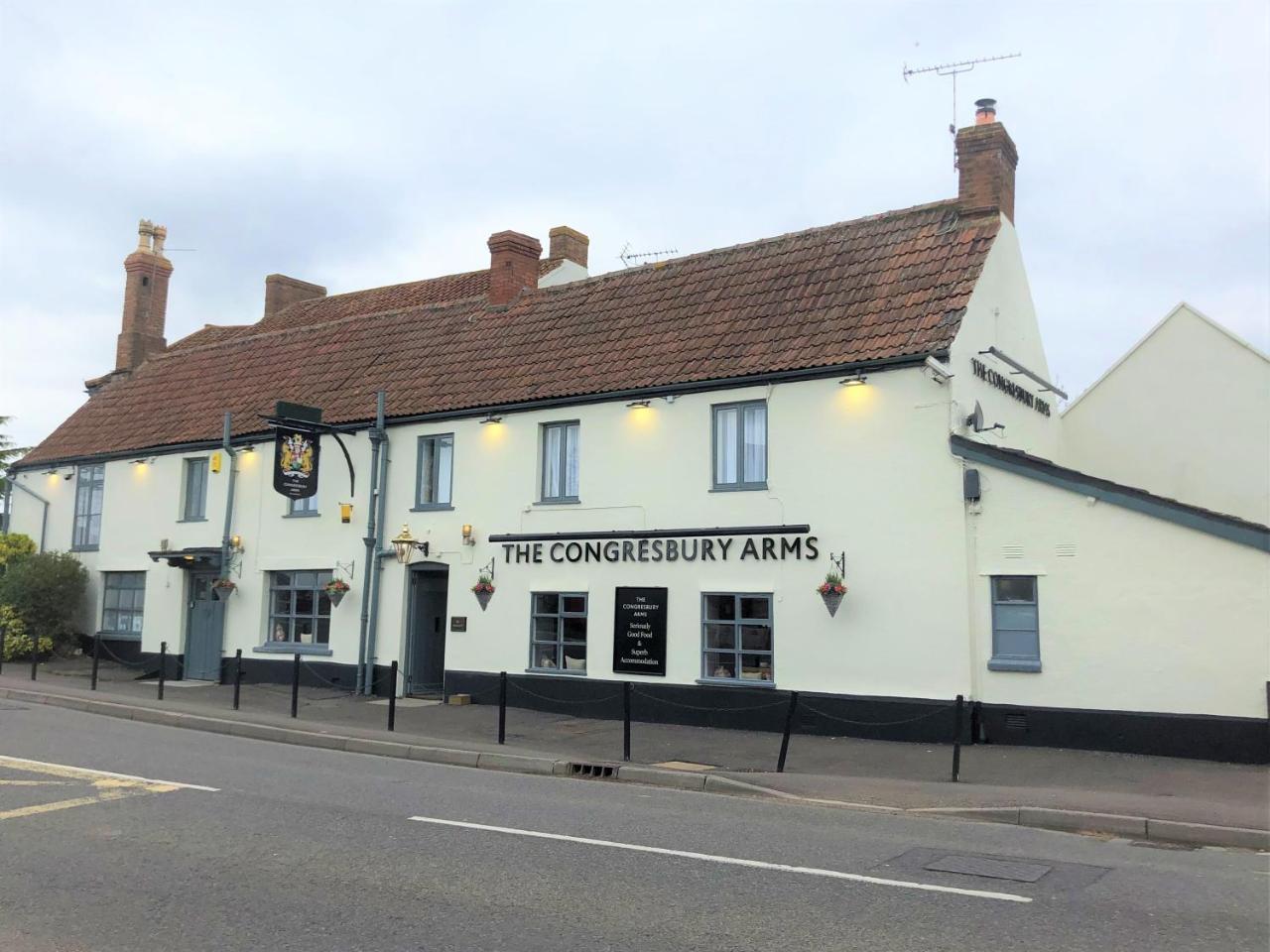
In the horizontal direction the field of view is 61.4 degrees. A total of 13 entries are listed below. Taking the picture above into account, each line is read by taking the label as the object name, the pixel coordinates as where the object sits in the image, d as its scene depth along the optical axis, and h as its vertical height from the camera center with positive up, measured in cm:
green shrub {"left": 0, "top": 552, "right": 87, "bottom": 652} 2392 +53
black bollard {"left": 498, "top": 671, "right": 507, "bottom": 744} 1420 -113
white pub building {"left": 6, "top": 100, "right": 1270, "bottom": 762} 1380 +207
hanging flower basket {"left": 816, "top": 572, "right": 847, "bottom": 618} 1513 +59
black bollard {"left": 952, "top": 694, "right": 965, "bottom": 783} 1184 -124
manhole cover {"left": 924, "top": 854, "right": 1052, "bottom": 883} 772 -171
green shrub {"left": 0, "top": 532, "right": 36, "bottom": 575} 2575 +167
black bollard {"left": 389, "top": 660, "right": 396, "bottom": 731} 1538 -106
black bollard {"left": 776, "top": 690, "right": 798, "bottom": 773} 1241 -131
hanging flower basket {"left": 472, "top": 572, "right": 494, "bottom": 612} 1877 +63
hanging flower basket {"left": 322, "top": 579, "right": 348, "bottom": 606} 2025 +62
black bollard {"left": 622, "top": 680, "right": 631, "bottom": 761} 1341 -115
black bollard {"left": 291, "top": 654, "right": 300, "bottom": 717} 1652 -99
